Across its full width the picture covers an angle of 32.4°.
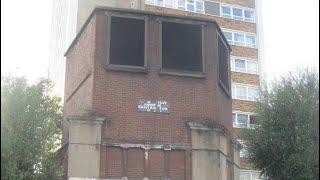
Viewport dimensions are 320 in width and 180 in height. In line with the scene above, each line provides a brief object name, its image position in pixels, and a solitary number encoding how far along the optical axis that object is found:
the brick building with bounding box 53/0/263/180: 23.58
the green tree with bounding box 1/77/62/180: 24.25
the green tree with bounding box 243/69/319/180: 28.56
